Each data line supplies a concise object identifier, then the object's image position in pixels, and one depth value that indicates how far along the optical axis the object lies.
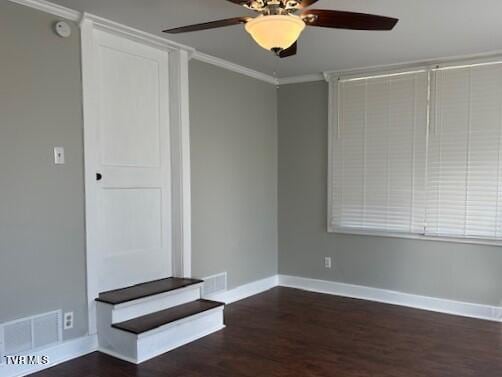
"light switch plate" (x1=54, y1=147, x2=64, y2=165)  3.09
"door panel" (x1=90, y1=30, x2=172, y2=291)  3.47
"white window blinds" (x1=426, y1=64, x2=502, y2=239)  4.09
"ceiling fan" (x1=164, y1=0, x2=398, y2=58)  2.15
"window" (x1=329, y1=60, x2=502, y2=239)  4.12
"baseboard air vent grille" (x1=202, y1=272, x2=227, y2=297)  4.37
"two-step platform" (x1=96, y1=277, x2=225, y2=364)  3.18
